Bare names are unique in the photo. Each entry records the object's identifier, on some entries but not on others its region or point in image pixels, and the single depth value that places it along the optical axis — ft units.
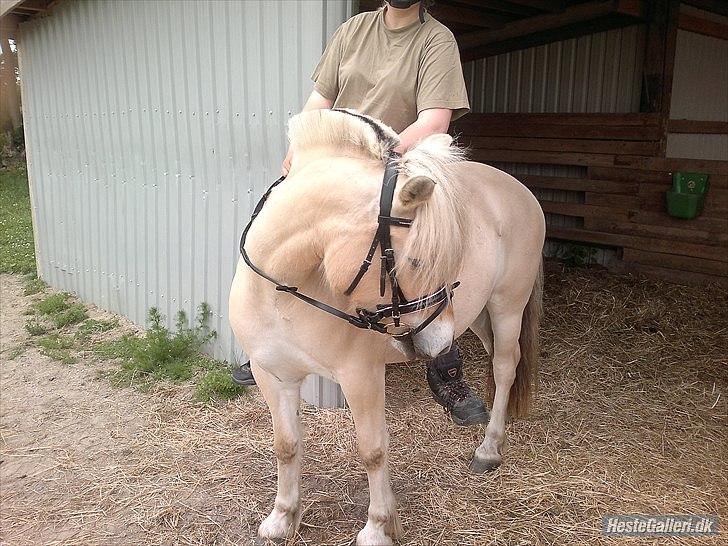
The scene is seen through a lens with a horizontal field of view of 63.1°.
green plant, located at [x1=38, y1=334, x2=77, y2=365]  14.66
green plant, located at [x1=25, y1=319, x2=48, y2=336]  16.26
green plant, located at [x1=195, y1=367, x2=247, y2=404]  12.37
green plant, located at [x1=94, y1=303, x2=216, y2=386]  13.52
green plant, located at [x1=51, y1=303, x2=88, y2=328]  16.96
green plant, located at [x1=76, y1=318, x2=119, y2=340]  16.19
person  7.53
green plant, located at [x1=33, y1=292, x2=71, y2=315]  17.79
